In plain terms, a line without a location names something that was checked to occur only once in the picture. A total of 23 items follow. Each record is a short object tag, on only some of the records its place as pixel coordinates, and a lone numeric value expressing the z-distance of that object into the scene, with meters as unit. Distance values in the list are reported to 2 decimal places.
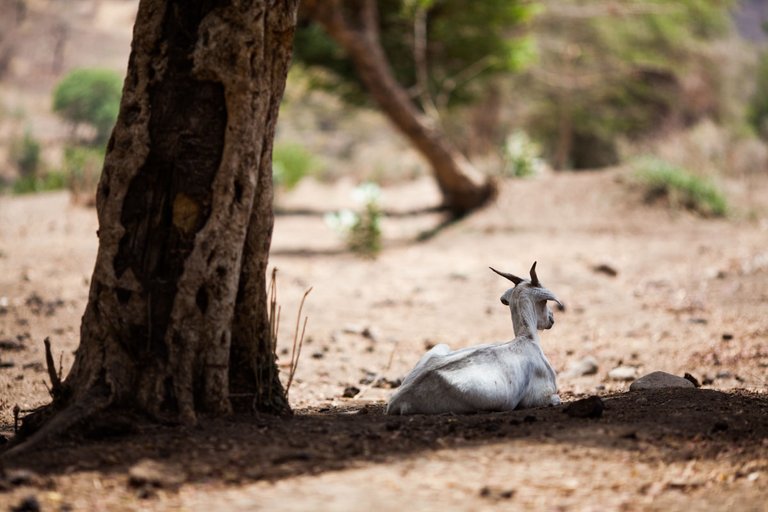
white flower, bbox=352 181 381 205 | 25.15
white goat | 9.09
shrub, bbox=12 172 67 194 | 35.28
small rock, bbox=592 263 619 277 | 21.14
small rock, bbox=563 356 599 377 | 13.16
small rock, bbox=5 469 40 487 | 6.54
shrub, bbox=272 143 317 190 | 37.91
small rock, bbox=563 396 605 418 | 8.37
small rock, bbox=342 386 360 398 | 11.59
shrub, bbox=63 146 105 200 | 29.55
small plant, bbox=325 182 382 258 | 24.78
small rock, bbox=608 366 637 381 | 12.78
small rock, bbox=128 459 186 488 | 6.53
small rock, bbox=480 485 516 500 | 6.31
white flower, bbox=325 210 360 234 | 25.08
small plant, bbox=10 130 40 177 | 40.41
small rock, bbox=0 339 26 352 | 13.77
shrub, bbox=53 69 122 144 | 40.06
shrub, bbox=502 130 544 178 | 34.22
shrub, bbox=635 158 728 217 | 27.47
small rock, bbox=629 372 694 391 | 10.66
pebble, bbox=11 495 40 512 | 6.10
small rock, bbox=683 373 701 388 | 11.12
